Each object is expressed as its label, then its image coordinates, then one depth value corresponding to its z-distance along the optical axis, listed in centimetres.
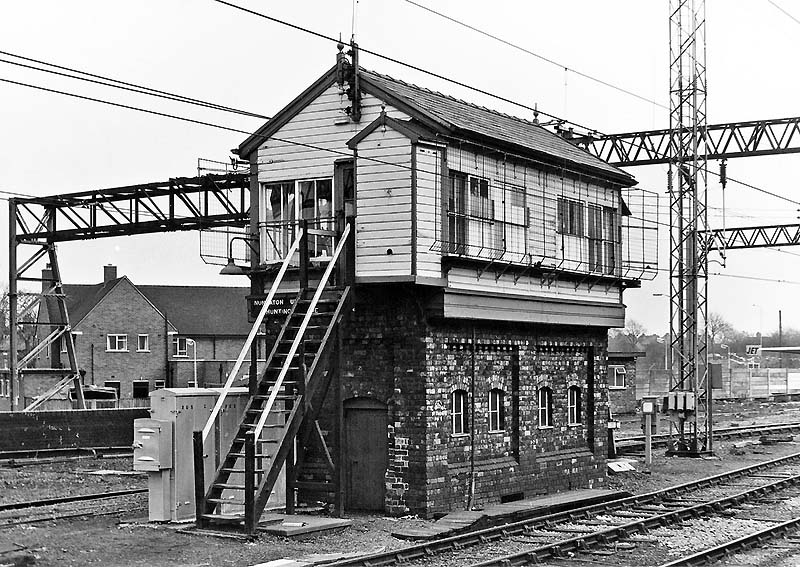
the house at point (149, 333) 6631
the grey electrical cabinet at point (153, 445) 1723
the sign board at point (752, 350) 8356
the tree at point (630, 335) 14044
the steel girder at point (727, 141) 3788
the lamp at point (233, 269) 2017
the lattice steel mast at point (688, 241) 3309
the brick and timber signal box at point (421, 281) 1850
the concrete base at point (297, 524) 1619
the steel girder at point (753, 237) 5181
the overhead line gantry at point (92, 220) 3638
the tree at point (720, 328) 15175
